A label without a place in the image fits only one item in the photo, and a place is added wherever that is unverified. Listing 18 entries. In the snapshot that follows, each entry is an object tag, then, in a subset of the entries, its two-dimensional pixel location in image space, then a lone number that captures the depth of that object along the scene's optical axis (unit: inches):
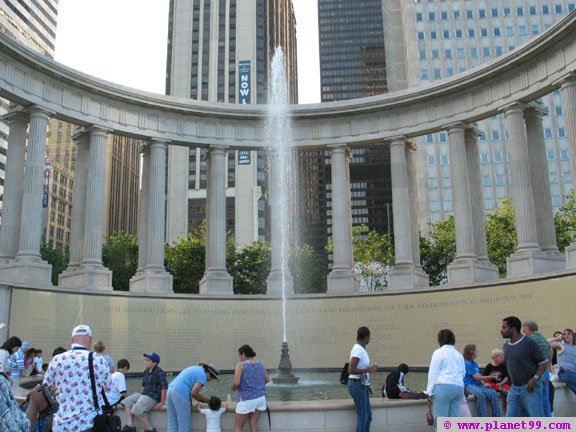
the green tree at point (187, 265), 2674.7
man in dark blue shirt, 432.8
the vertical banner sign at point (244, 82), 4935.0
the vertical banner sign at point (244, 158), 4344.5
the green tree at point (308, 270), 2896.2
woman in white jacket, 441.1
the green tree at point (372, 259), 2849.4
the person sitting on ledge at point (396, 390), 596.1
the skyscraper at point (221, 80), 4714.6
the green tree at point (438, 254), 2652.6
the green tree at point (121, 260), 2728.8
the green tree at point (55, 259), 2785.4
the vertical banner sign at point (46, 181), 2906.7
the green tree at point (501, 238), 2488.9
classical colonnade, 1347.2
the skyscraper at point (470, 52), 4352.9
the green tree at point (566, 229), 2365.4
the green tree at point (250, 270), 2657.5
